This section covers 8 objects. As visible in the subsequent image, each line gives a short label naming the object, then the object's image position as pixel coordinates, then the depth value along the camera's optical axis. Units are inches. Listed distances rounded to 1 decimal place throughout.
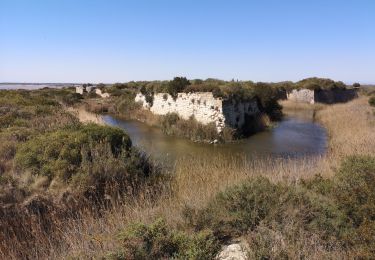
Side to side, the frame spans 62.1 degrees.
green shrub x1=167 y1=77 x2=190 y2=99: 725.9
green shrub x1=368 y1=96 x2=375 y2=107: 875.5
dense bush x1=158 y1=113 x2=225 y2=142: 587.5
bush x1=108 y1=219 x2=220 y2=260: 124.9
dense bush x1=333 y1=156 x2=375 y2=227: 151.3
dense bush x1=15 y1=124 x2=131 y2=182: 250.7
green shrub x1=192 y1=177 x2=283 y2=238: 157.6
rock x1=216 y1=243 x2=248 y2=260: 132.1
